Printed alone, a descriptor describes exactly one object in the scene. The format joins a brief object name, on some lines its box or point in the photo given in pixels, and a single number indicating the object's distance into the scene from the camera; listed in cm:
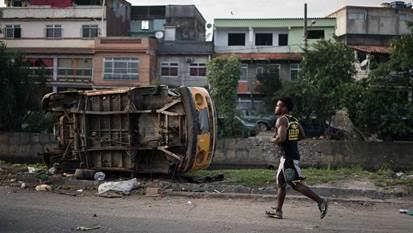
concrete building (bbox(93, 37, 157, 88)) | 4969
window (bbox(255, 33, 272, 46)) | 5228
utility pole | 4629
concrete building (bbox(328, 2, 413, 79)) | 5056
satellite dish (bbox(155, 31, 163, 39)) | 5501
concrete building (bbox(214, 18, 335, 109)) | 5166
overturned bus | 1141
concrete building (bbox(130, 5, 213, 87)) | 5078
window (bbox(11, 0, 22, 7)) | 5759
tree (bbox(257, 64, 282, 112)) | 4562
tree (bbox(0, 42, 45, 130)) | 3148
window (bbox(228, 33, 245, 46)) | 5222
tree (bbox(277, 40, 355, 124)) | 2997
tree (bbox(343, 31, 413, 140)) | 2589
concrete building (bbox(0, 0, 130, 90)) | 5131
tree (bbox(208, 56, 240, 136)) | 3728
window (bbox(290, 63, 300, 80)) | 4922
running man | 812
